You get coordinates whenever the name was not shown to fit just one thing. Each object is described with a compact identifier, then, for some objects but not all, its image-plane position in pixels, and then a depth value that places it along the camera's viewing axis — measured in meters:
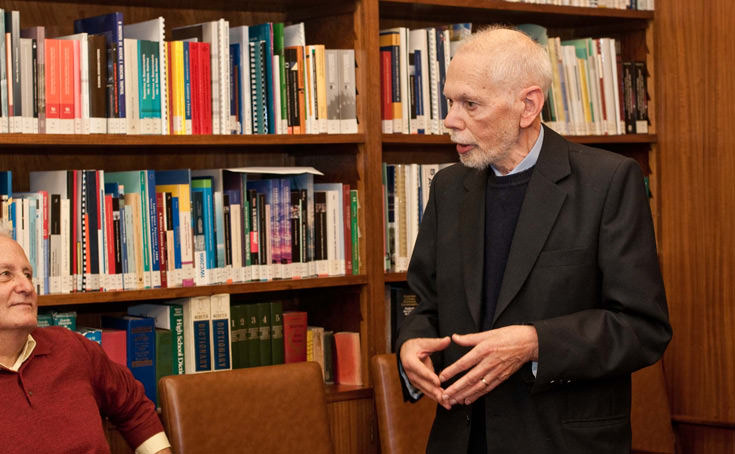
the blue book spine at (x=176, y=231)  3.04
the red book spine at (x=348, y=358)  3.34
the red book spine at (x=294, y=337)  3.29
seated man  2.38
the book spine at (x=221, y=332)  3.12
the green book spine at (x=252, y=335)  3.22
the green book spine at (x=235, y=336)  3.18
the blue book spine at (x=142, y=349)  2.99
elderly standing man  2.04
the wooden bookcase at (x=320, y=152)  3.11
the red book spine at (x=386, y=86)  3.38
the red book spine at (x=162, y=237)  3.02
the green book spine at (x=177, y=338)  3.08
